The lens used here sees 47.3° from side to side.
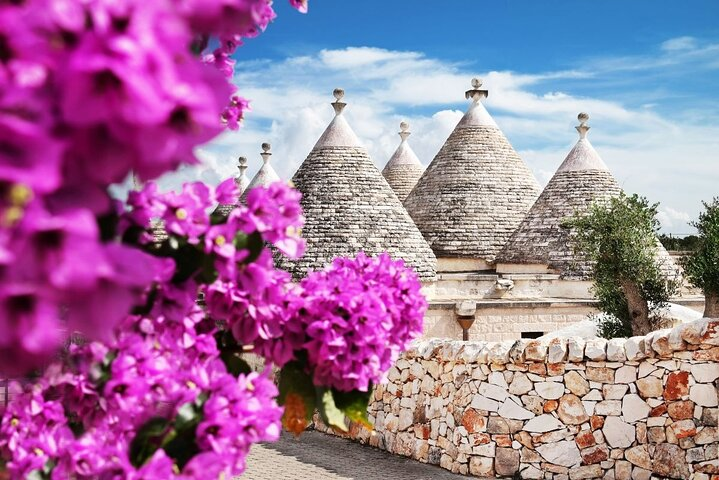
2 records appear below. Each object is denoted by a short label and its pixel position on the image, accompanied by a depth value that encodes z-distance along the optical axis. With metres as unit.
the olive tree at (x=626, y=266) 14.92
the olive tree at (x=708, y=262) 14.11
